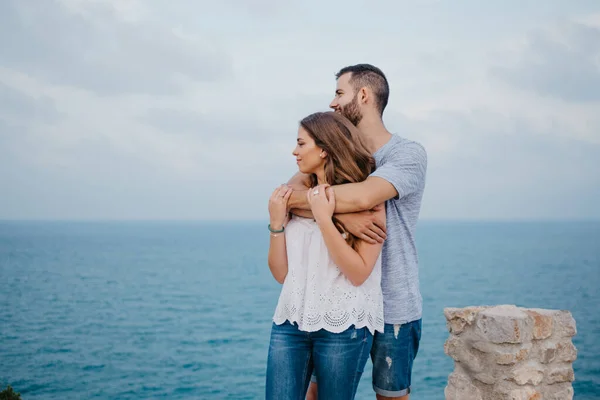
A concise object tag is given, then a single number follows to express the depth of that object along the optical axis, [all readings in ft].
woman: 7.23
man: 7.52
